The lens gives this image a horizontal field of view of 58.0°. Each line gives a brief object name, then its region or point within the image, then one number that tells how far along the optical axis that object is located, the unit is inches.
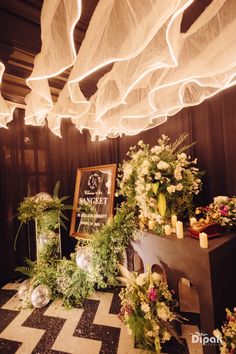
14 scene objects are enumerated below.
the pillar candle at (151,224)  79.6
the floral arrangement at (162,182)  75.5
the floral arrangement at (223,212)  68.9
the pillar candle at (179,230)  68.3
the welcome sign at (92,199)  114.7
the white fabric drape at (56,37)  30.9
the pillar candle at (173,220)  75.7
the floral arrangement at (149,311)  62.4
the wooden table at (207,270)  56.2
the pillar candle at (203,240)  58.2
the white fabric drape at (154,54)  28.9
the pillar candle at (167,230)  72.9
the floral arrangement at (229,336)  48.5
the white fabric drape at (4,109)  62.7
